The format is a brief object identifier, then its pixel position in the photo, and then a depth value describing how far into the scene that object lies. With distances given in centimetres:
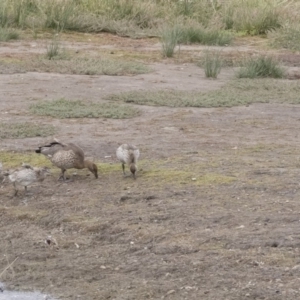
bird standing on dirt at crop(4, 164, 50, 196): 1737
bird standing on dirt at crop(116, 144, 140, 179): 1839
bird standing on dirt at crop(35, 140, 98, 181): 1855
